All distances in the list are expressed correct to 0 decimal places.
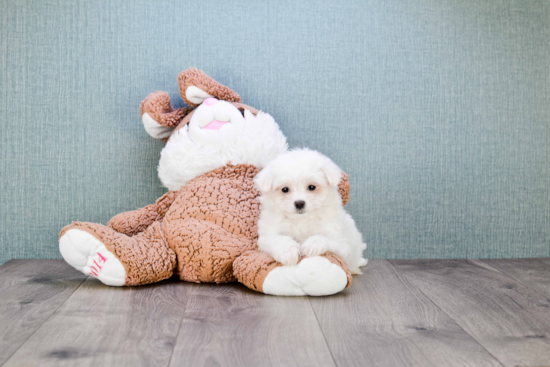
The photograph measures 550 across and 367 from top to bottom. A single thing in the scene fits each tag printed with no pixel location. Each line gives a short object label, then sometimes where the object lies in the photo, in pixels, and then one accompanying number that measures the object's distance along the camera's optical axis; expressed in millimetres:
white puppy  1463
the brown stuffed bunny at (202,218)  1470
